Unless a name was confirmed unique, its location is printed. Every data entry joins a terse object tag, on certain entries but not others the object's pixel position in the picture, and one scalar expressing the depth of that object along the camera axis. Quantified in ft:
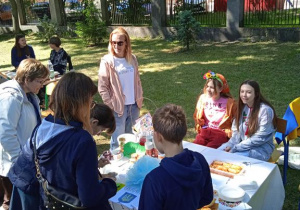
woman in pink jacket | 12.53
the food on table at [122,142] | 10.43
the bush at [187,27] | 33.22
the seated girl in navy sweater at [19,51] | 22.26
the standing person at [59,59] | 21.89
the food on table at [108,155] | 9.83
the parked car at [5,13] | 61.97
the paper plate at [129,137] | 11.12
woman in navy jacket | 5.61
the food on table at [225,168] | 8.72
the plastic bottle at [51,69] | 19.50
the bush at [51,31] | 47.47
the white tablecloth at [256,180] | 8.05
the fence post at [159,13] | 40.55
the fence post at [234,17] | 34.81
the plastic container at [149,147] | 9.80
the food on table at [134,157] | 9.66
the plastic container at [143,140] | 10.55
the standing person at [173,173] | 5.44
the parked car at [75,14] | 50.67
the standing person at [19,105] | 8.23
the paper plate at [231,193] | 7.36
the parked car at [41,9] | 58.23
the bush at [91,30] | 41.09
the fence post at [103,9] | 45.11
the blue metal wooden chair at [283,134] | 11.27
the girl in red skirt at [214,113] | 12.71
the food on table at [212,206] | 7.18
